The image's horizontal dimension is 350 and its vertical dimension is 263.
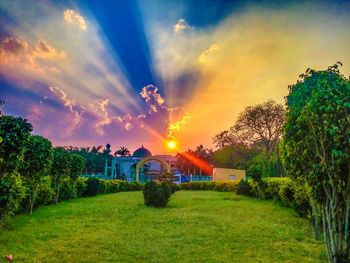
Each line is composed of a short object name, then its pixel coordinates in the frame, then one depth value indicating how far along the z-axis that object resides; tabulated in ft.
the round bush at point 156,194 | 47.11
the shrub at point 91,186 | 69.31
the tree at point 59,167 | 49.55
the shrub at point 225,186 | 87.22
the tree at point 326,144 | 13.10
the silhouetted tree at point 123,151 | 238.89
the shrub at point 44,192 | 42.65
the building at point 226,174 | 126.62
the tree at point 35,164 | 36.98
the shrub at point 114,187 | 85.66
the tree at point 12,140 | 21.42
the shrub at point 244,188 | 71.34
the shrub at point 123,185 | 93.97
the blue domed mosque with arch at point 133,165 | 138.41
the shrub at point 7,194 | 23.18
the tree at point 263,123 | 110.22
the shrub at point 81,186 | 64.37
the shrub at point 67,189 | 54.74
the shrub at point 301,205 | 35.07
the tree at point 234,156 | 135.94
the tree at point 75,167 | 58.18
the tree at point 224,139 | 134.41
